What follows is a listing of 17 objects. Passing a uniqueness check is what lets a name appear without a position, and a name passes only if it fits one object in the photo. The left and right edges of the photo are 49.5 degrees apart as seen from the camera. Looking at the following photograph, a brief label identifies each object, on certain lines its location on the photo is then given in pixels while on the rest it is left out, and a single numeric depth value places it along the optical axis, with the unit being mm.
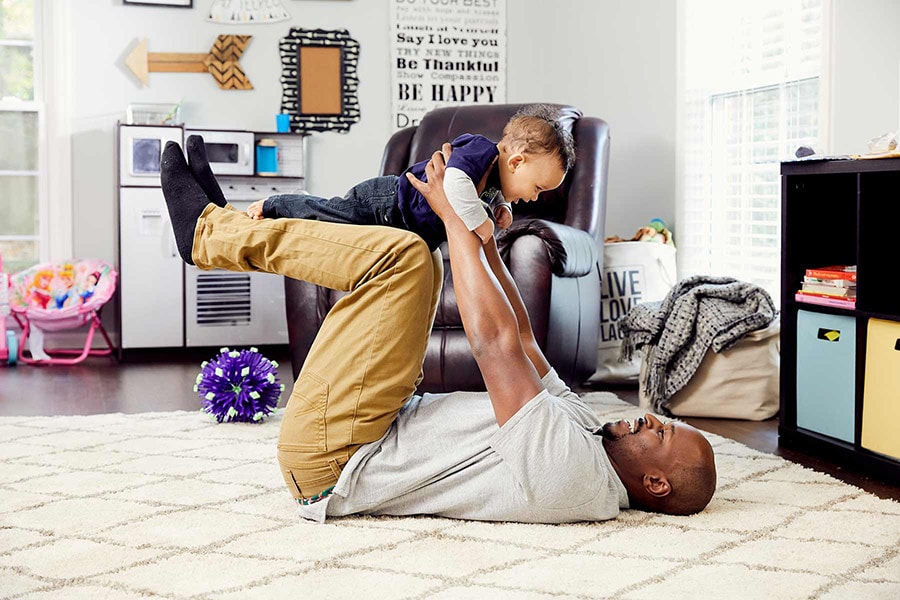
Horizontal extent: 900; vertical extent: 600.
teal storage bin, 2713
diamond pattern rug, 1713
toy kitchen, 4887
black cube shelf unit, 2562
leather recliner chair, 3238
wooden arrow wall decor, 5211
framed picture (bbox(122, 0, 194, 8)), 5215
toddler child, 2096
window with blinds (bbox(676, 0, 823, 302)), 3729
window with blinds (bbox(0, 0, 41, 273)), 5137
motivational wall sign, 5559
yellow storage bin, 2516
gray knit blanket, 3332
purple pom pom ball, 3191
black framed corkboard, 5430
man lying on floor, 2018
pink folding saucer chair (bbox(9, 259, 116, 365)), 4734
